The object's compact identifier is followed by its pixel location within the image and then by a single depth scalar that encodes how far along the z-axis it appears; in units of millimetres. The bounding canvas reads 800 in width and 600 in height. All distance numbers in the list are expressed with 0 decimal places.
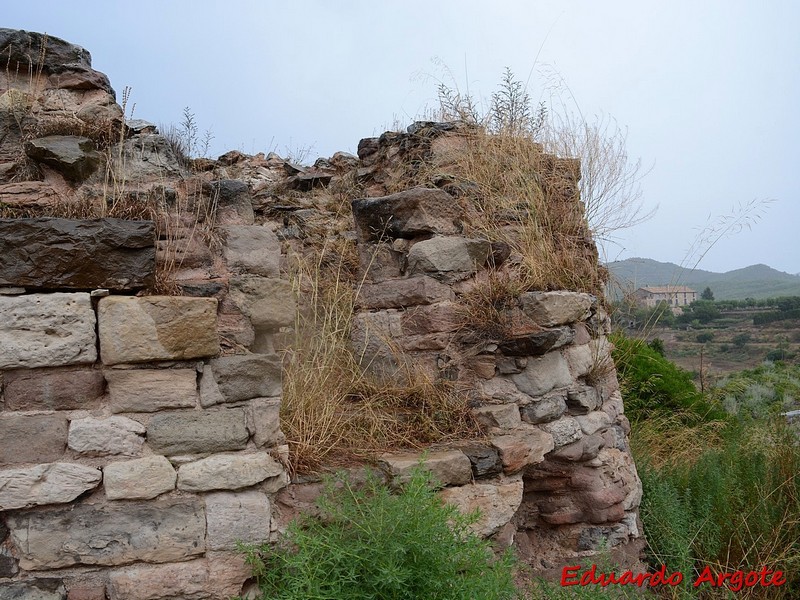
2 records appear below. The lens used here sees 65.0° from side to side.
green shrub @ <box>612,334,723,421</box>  6816
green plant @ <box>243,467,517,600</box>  2016
